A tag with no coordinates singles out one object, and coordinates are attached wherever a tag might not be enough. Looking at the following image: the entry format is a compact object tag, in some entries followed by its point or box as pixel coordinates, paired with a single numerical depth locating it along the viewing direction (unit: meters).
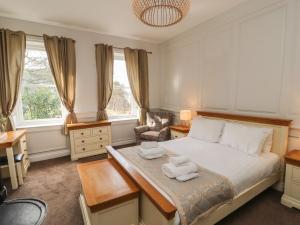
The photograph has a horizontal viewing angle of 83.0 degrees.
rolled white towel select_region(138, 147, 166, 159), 2.17
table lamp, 3.60
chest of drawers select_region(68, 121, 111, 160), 3.49
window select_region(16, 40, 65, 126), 3.36
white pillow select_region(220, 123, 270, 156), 2.25
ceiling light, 1.79
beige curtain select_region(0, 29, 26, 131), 2.98
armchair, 3.67
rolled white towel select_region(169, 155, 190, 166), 1.76
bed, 1.41
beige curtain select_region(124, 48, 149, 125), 4.25
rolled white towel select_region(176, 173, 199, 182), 1.59
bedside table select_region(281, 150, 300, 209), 1.98
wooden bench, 1.43
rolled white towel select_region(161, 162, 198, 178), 1.65
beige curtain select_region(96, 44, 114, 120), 3.87
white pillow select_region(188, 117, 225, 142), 2.78
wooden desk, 2.40
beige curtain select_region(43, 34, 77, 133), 3.35
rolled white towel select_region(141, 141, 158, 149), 2.33
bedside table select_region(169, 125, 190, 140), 3.44
